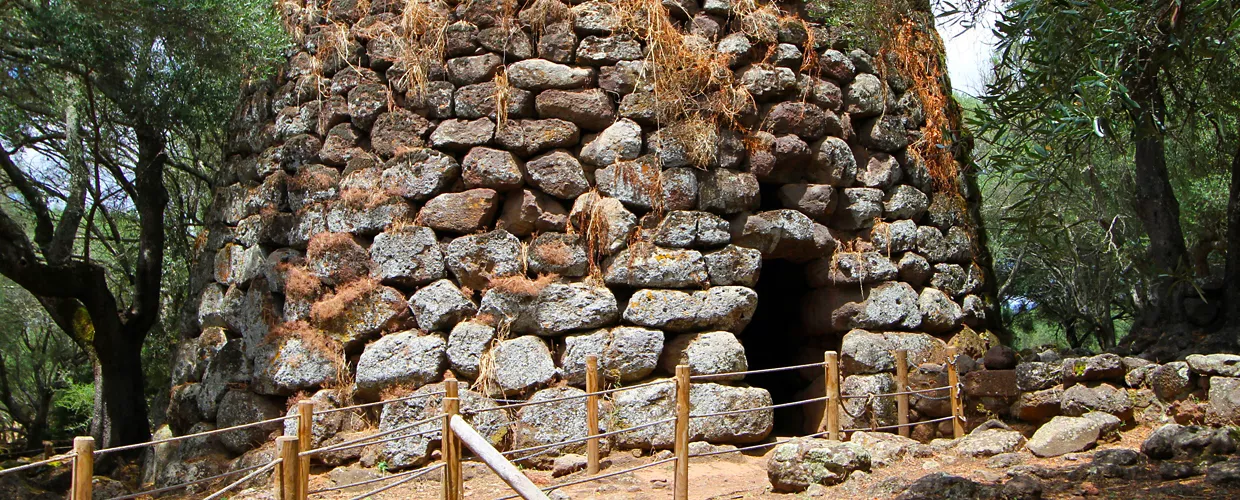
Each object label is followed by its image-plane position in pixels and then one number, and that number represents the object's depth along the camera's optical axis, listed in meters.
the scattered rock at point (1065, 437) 6.37
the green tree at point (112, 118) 8.66
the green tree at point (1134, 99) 4.92
